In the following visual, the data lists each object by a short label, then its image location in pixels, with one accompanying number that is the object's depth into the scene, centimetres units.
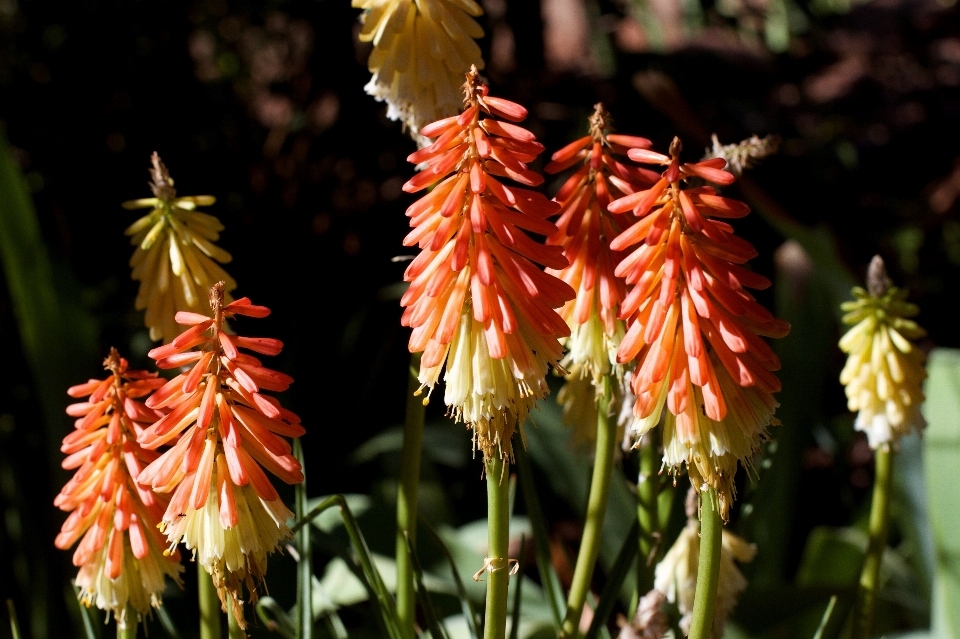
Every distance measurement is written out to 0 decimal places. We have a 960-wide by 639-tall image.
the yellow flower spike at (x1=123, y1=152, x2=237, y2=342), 122
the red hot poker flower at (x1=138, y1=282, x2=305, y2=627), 114
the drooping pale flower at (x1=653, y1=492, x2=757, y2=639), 126
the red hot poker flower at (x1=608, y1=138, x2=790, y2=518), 114
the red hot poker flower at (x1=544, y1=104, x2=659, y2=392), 119
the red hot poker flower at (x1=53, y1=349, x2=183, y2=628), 119
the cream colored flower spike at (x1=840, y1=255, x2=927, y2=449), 128
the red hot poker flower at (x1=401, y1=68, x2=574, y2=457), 114
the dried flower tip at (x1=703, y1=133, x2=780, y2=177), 121
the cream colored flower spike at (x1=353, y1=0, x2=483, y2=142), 121
